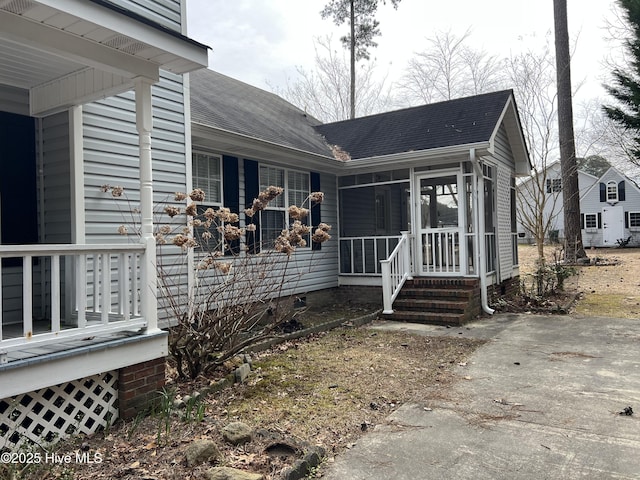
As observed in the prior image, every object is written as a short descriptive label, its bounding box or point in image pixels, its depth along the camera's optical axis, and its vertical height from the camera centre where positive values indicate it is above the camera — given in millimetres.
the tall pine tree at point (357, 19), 21297 +10918
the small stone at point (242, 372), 4840 -1258
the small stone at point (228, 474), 2729 -1311
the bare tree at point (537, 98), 16875 +5732
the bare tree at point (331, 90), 25873 +9485
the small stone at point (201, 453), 2944 -1277
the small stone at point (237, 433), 3273 -1288
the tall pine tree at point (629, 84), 14008 +5296
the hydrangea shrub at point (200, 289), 4734 -411
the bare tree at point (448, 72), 23312 +9454
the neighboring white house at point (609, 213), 31953 +2434
